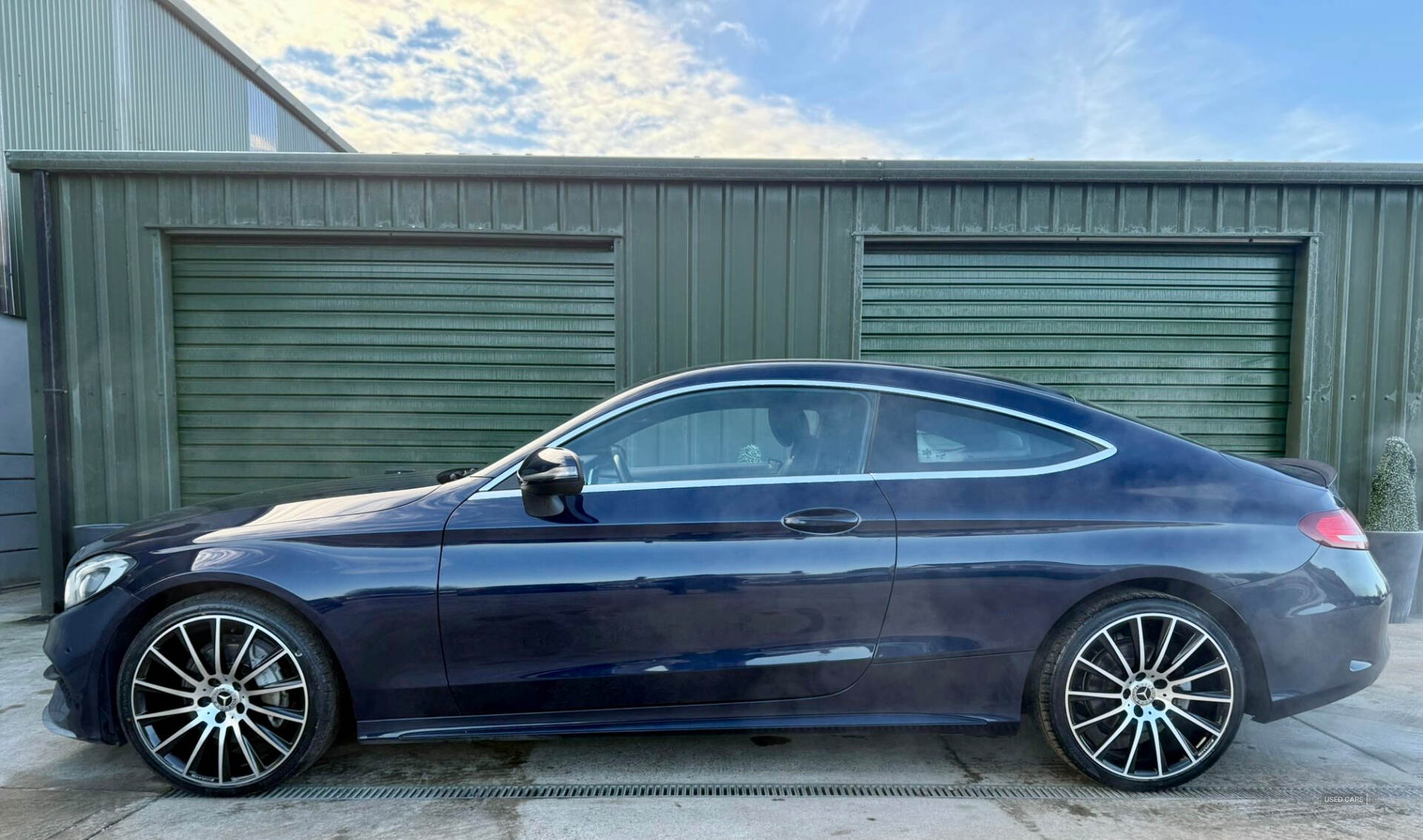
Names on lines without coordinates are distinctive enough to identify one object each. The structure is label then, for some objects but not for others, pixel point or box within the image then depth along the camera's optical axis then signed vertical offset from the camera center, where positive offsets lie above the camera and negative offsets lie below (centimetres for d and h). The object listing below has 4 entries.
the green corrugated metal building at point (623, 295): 530 +78
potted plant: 489 -97
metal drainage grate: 250 -149
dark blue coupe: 244 -80
